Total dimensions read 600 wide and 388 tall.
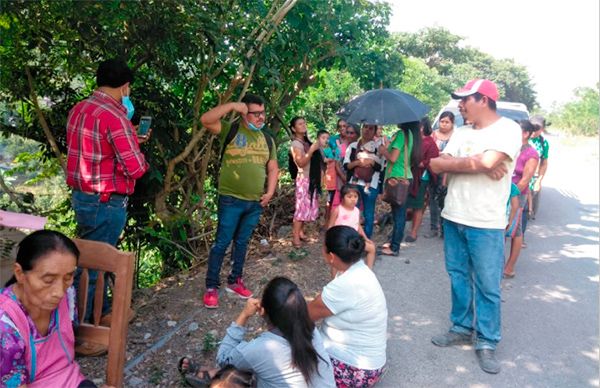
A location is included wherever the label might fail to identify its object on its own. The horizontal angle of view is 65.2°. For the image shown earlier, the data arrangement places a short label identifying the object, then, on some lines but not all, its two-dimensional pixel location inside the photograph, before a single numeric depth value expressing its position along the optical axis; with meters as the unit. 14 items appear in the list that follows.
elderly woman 1.89
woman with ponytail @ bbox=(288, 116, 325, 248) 5.75
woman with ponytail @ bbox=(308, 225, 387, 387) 2.86
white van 7.98
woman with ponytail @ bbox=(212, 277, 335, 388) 2.36
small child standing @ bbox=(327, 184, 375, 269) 4.79
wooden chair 2.14
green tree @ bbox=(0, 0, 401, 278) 3.80
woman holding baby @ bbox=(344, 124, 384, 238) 5.28
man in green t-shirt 3.95
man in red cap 3.21
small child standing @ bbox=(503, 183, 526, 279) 4.86
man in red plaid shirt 3.04
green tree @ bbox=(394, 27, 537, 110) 27.59
